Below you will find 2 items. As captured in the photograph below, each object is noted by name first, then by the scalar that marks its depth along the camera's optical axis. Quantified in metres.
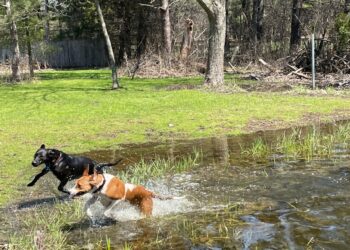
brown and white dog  6.86
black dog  8.50
